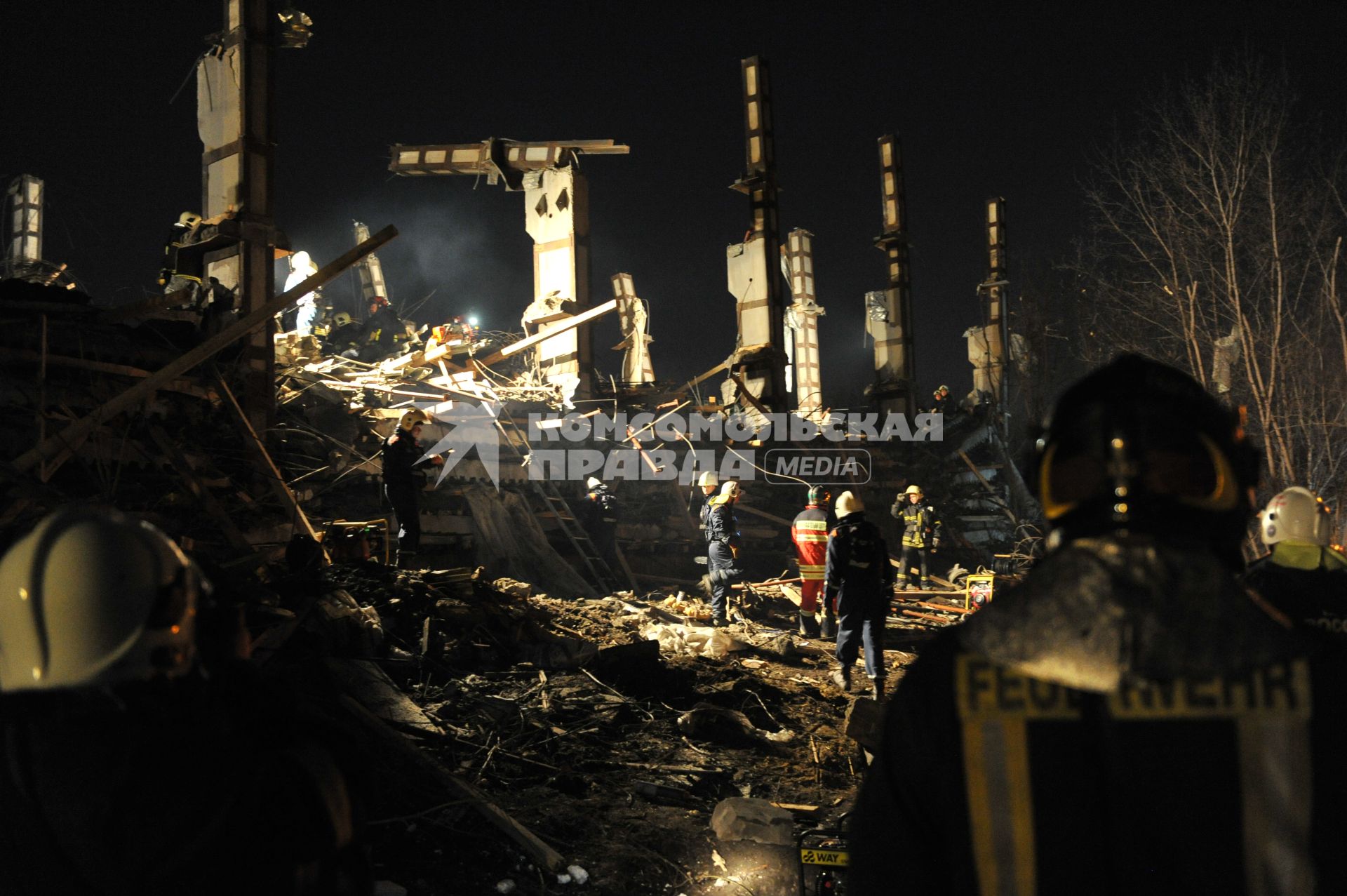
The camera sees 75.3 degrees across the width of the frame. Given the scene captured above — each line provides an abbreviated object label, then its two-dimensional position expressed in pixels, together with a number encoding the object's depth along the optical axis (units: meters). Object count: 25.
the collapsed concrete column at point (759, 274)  18.36
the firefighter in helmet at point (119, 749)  1.47
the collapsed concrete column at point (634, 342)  21.75
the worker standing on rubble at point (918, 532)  14.72
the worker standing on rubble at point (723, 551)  12.26
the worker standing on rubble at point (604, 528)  14.48
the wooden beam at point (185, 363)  6.63
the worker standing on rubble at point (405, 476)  9.98
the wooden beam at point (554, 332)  14.25
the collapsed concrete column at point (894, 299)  22.25
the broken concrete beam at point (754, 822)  4.85
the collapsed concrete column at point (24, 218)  20.23
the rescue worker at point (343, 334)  18.07
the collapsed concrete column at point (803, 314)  26.97
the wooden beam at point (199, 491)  7.88
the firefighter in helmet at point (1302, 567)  3.75
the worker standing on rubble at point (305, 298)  16.33
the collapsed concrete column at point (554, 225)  16.73
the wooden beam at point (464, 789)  4.52
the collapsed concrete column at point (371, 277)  27.75
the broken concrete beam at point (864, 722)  5.58
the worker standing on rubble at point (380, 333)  18.56
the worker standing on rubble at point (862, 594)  8.59
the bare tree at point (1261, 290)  15.05
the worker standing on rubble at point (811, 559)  11.84
